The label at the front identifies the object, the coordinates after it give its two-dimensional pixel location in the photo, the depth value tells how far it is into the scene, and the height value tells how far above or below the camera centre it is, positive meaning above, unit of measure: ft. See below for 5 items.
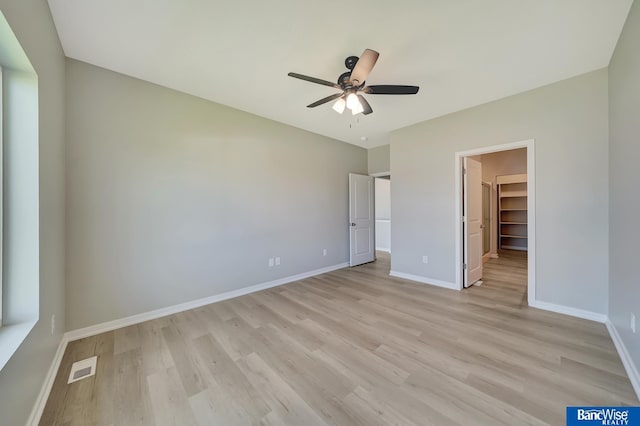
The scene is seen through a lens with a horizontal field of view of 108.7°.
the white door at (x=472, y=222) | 11.39 -0.61
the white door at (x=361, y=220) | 15.98 -0.63
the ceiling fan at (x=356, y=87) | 6.03 +3.70
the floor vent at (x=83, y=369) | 5.61 -3.98
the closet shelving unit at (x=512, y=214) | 21.04 -0.39
